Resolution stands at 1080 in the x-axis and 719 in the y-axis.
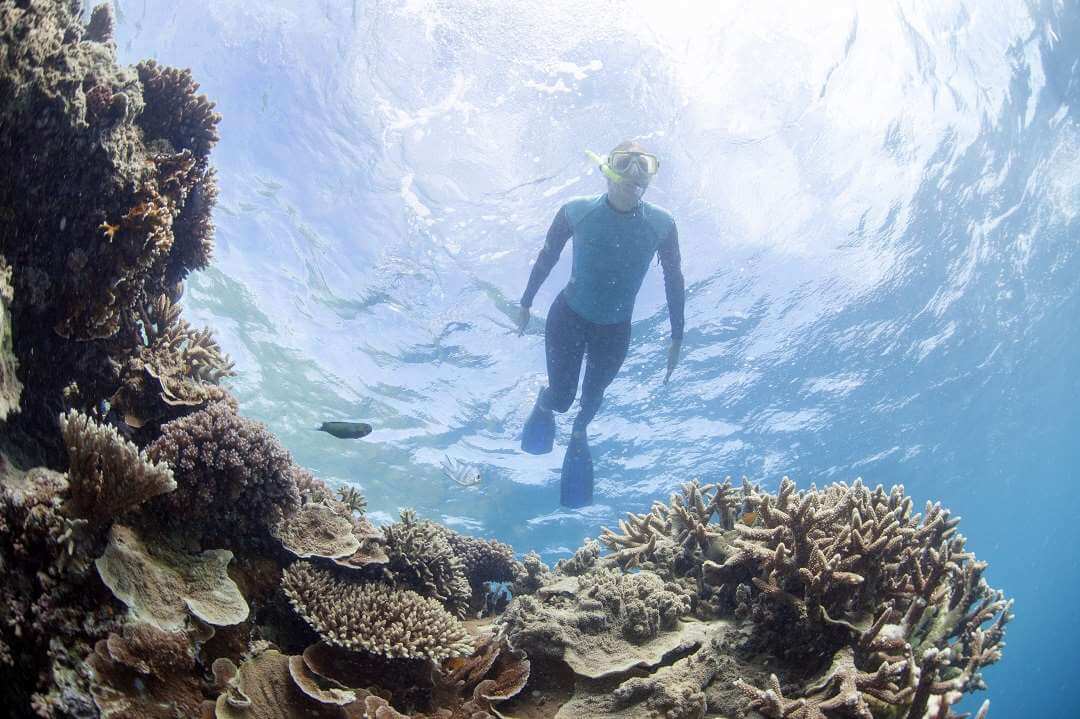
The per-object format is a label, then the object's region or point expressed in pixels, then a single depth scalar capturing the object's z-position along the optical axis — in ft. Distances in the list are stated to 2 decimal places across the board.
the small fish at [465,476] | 33.14
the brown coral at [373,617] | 11.14
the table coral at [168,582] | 9.41
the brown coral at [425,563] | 14.40
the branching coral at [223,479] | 11.40
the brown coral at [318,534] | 12.59
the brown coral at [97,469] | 9.25
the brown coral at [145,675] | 8.40
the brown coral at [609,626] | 12.00
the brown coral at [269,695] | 9.21
